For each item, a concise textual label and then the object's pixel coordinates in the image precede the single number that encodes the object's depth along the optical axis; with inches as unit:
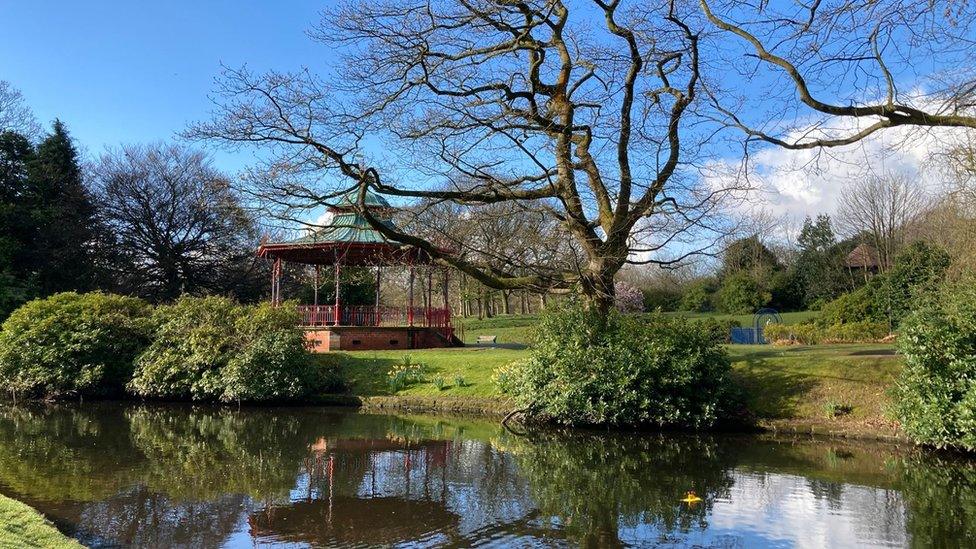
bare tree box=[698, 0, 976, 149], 326.0
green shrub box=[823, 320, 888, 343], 874.1
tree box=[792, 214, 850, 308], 1445.6
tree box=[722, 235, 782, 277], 1537.9
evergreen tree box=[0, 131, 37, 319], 1096.2
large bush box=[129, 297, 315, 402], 694.5
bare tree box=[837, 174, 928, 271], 1413.6
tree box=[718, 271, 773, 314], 1419.8
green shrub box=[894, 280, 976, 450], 418.3
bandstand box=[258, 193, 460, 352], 904.9
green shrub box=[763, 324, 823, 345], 879.1
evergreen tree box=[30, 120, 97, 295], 1227.9
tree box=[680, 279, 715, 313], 1596.9
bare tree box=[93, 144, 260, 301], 1434.5
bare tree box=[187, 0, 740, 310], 499.2
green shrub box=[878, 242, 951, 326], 913.5
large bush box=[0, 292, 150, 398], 735.7
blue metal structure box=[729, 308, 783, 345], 1016.9
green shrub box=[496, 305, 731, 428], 524.1
